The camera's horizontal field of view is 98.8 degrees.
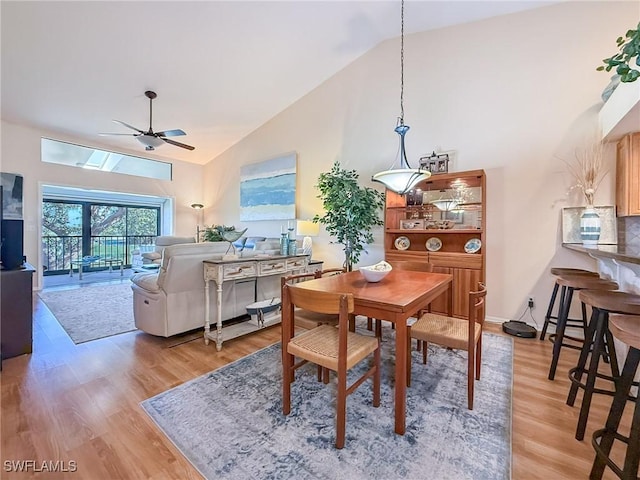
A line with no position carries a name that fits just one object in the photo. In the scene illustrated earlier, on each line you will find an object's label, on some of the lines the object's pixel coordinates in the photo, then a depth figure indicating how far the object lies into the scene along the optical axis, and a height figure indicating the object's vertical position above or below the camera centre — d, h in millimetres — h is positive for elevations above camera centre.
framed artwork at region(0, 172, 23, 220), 2552 +395
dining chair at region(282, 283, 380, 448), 1448 -651
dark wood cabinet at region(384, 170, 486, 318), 3412 +162
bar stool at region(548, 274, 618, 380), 2006 -389
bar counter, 1365 -92
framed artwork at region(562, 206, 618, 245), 2861 +150
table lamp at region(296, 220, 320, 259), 4703 +160
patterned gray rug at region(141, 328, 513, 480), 1335 -1115
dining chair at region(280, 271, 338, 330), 2141 -656
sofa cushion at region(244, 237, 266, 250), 5888 -88
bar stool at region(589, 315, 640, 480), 1040 -751
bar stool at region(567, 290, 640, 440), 1483 -453
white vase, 2746 +116
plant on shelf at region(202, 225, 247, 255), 2896 +21
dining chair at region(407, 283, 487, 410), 1731 -646
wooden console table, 2668 -382
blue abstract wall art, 5660 +1051
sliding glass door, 6797 +143
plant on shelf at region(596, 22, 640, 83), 1404 +993
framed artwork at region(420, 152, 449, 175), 3721 +1039
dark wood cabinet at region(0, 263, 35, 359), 2332 -660
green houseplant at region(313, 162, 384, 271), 4016 +411
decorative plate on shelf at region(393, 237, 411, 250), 4148 -80
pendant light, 2320 +534
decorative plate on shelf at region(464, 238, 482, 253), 3555 -94
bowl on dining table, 2127 -275
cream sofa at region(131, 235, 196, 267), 6252 -360
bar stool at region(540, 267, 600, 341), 2492 -585
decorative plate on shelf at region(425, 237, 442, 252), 3947 -90
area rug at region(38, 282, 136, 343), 3096 -1032
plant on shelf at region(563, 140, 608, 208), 2891 +744
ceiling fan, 4102 +1537
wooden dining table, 1534 -365
